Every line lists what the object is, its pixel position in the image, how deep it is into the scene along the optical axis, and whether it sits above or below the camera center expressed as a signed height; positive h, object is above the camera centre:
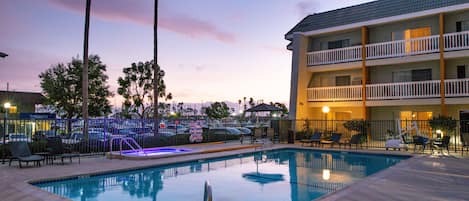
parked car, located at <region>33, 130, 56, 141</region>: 14.78 -0.91
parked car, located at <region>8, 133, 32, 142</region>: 14.68 -0.99
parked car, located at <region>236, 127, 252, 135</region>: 27.61 -1.19
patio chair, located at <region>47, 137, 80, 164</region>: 12.61 -1.26
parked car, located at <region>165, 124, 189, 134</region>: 20.83 -0.85
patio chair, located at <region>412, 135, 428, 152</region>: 15.70 -1.07
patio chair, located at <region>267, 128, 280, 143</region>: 21.73 -1.28
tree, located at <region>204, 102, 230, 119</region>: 67.28 +1.02
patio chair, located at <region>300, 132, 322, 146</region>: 19.36 -1.29
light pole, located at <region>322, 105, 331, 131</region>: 22.72 +0.50
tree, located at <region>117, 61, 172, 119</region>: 25.58 +2.05
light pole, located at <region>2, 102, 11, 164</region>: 12.39 -0.83
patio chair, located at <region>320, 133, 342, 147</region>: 18.84 -1.26
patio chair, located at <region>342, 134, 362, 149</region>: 18.05 -1.23
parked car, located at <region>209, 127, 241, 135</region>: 23.33 -1.09
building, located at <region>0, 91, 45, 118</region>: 38.09 +1.84
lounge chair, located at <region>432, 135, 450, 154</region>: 15.20 -1.15
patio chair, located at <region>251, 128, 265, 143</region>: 21.08 -1.07
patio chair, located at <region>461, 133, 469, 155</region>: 15.54 -1.09
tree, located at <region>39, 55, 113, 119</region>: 22.48 +1.83
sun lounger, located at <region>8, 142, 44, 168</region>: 11.59 -1.36
